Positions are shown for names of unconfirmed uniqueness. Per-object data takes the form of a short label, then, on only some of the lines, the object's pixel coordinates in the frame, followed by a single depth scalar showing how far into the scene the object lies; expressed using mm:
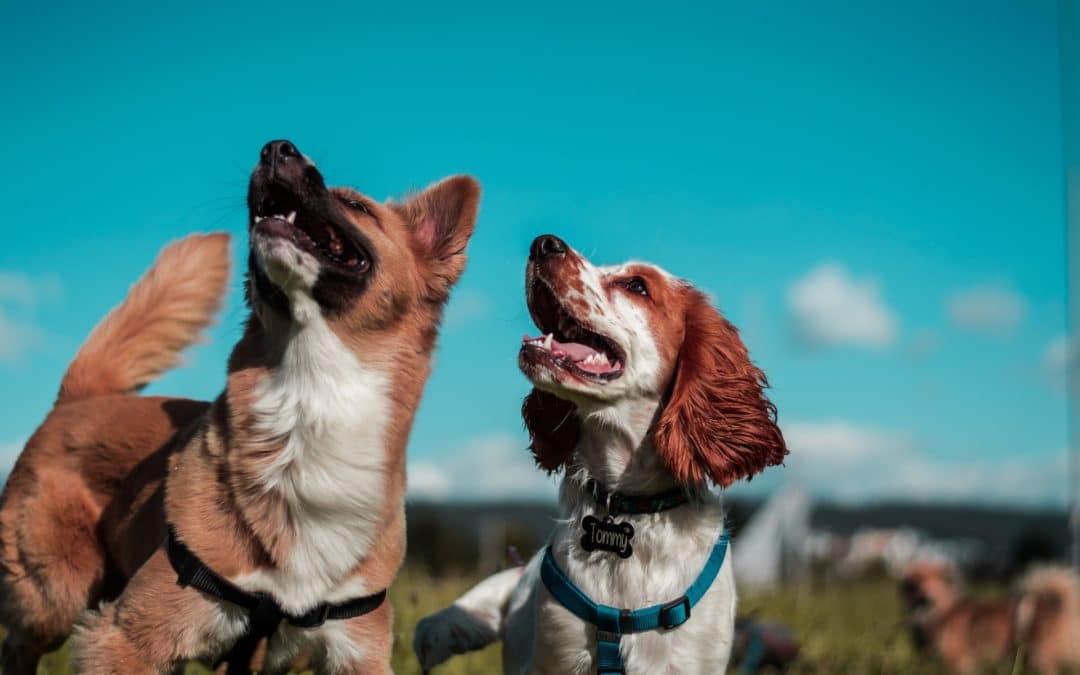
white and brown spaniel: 4258
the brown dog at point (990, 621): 7501
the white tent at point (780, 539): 19797
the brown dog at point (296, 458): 4047
